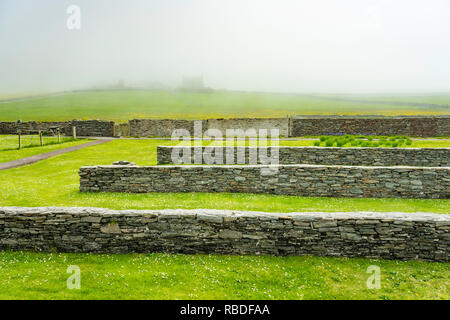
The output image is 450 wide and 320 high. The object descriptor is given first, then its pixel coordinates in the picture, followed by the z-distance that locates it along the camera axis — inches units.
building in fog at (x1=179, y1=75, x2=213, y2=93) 5241.1
